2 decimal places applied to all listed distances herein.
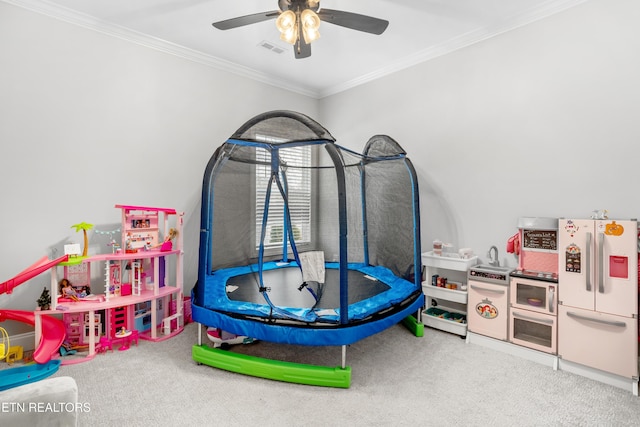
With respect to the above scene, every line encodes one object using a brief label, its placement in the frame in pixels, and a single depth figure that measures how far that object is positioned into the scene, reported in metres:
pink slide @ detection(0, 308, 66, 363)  2.26
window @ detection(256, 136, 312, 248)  2.58
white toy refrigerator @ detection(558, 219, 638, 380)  2.10
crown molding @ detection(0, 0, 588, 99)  2.65
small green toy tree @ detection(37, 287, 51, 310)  2.46
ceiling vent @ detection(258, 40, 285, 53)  3.35
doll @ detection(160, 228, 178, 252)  2.97
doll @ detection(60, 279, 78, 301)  2.60
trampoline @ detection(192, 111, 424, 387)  2.23
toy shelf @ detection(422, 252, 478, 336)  2.95
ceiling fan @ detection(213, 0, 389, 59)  2.06
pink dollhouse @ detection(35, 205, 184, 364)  2.59
